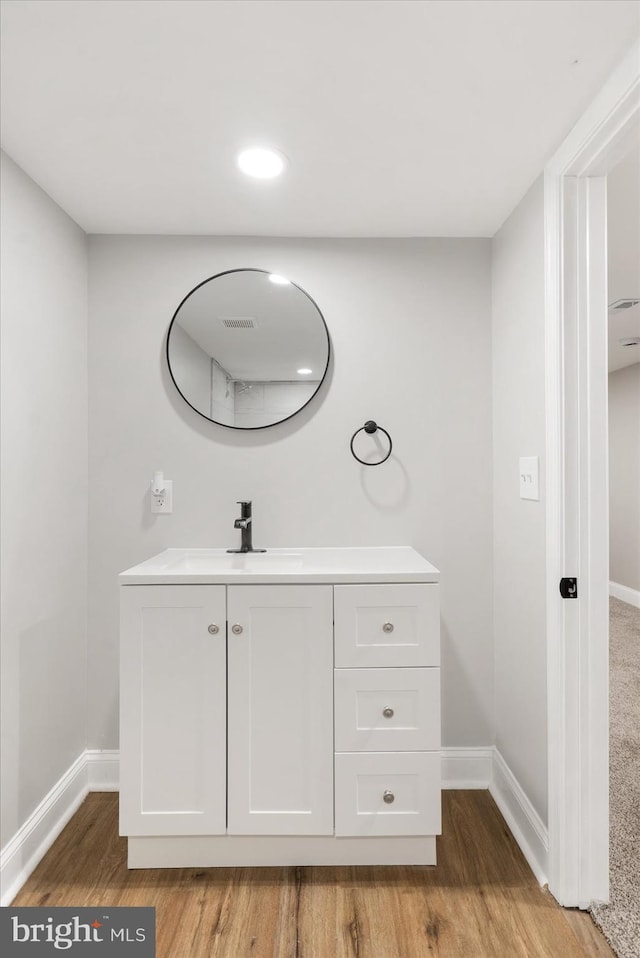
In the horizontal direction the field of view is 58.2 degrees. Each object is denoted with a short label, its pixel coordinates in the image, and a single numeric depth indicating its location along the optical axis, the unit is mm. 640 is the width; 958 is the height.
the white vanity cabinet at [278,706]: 1826
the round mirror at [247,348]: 2367
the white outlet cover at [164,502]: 2367
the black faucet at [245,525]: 2258
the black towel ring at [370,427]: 2355
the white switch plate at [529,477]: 1888
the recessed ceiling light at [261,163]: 1770
